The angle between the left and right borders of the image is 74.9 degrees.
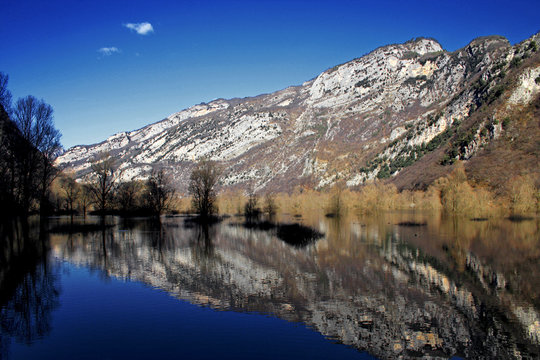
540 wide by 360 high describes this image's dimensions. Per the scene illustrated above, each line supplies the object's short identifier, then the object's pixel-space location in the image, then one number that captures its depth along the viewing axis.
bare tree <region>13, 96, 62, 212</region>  39.58
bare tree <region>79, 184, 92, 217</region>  75.02
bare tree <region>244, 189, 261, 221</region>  81.75
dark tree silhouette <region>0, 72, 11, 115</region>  34.78
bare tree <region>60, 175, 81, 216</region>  75.86
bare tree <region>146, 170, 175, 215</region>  62.84
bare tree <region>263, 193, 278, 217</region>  91.06
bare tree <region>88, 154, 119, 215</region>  58.59
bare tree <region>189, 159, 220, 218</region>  59.13
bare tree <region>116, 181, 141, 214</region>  73.56
